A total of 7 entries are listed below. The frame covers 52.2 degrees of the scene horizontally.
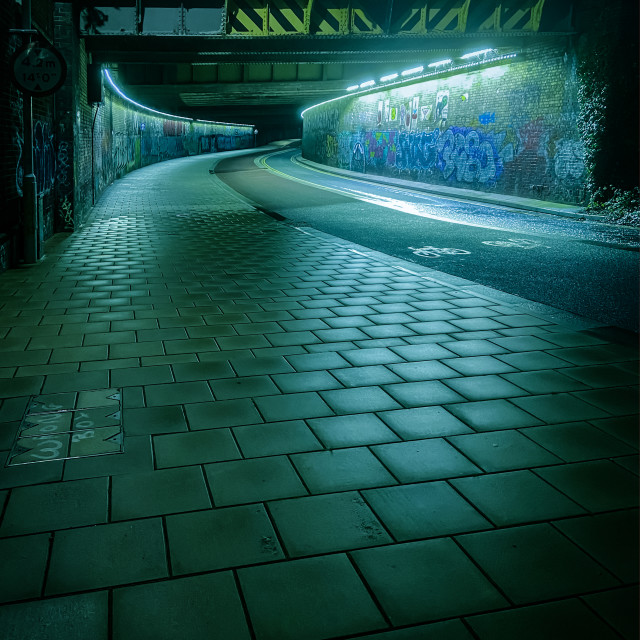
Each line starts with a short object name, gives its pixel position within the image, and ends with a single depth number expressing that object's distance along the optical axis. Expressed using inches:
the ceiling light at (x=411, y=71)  1026.1
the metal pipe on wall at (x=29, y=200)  347.3
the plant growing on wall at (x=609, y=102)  647.1
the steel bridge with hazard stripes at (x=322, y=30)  610.5
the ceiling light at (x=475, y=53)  849.3
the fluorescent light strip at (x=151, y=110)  875.2
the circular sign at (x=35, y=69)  325.7
